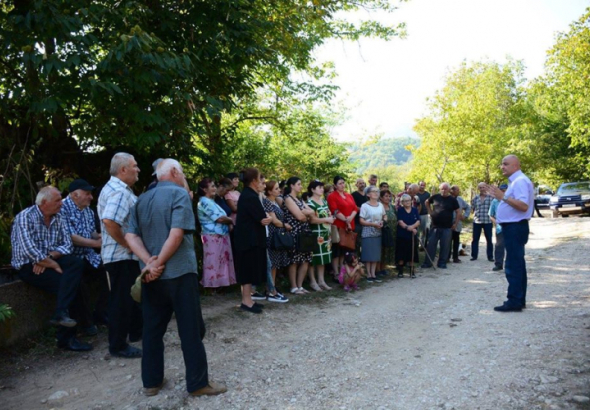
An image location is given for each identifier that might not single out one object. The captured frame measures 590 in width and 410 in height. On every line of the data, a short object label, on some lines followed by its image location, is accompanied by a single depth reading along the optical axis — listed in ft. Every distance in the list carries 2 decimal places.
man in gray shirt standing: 13.19
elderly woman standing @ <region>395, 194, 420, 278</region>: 34.83
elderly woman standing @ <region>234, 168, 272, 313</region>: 22.50
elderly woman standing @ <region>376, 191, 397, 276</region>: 34.94
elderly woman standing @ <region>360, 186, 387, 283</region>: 32.27
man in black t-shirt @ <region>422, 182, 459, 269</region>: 38.22
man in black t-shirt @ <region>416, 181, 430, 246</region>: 42.01
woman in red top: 30.86
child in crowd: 29.04
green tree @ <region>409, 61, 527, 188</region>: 98.17
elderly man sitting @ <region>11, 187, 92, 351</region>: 17.28
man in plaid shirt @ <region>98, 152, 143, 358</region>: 15.07
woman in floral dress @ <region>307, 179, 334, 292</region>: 28.43
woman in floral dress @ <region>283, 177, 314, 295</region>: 26.91
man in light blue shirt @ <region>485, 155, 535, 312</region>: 22.11
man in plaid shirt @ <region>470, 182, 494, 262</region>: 39.37
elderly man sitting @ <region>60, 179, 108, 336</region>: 18.79
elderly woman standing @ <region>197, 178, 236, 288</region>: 24.18
